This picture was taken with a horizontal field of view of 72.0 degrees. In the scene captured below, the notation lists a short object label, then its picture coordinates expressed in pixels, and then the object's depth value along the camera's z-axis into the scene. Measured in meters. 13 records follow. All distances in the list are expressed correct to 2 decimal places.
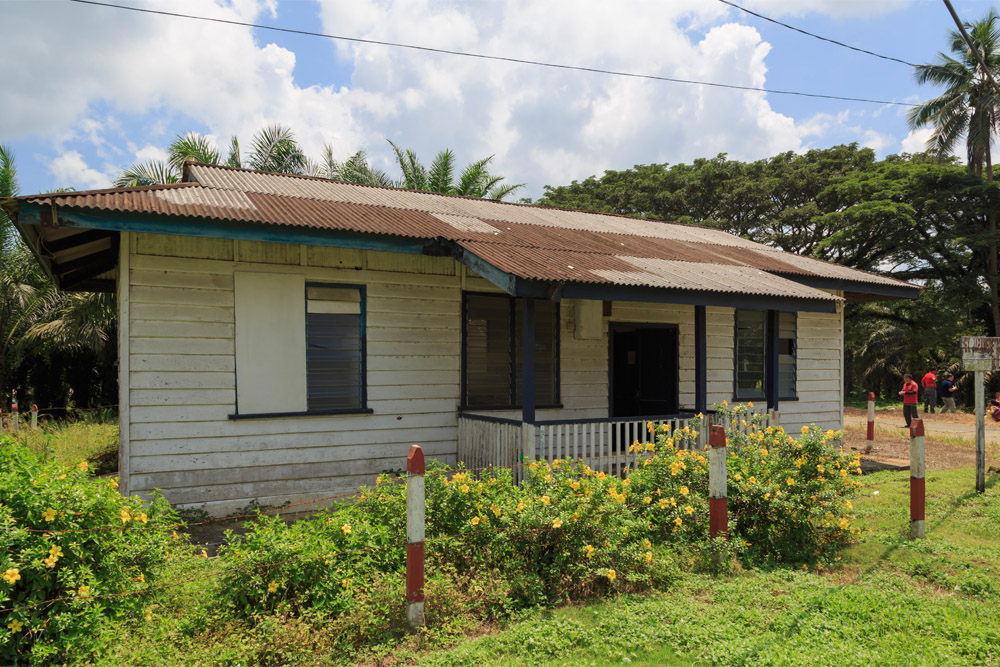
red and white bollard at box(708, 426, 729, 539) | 5.85
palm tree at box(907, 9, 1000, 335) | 27.53
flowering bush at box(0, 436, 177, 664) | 3.85
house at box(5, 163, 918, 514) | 7.43
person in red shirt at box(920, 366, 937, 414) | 22.91
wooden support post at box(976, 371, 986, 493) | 8.94
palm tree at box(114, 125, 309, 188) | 17.78
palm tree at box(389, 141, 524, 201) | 23.06
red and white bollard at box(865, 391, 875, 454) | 13.33
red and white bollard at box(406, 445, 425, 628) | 4.44
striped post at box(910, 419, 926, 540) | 6.69
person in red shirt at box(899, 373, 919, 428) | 15.81
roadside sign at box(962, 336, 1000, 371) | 9.02
